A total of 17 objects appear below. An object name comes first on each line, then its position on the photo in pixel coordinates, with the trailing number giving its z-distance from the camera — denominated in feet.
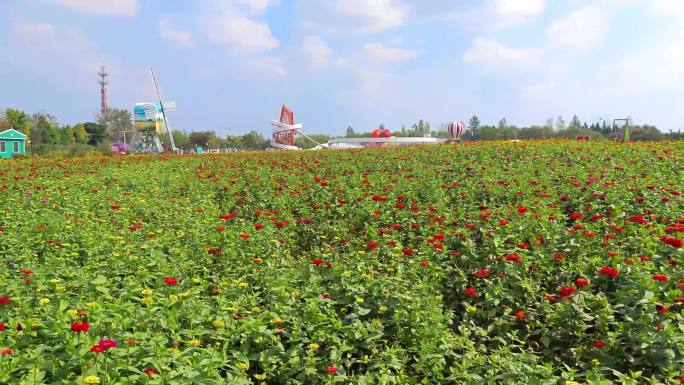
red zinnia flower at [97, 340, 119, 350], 7.31
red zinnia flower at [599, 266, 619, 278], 11.31
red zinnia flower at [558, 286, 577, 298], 11.33
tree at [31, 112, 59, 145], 217.31
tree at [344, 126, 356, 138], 415.93
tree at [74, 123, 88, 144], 283.38
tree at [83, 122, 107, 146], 298.97
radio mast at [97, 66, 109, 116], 337.07
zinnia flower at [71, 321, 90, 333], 7.79
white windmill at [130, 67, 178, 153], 236.43
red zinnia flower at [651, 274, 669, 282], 10.93
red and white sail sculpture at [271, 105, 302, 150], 252.42
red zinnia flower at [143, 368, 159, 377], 7.49
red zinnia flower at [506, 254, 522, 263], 13.24
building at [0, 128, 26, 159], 163.94
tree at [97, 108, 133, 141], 319.68
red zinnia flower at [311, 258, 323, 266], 13.07
